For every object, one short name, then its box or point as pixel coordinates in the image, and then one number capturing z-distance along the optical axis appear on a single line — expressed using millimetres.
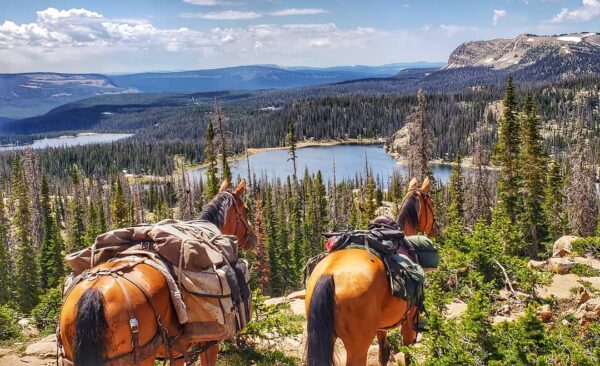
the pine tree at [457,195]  44938
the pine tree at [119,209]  49847
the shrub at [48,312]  13969
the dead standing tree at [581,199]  35250
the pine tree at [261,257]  36466
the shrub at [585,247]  17656
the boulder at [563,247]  18867
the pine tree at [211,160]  27078
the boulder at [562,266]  15695
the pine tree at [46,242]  41688
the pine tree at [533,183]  29234
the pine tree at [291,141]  49188
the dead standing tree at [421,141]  27578
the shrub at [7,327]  12367
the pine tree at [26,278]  36531
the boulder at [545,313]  9039
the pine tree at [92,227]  44794
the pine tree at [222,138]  26891
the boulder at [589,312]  8109
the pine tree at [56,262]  39294
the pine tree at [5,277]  36969
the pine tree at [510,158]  29719
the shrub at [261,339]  9469
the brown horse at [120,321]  4707
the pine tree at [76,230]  54634
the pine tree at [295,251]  48250
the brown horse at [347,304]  5770
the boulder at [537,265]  16398
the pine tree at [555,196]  39009
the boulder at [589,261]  16202
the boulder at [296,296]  17988
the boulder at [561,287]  12113
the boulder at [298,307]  15508
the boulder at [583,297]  9772
